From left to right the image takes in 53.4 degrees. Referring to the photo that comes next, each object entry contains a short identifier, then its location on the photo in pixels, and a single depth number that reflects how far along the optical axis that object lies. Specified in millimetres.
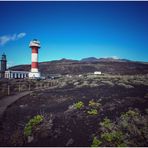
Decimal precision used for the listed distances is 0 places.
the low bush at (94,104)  9901
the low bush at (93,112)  8669
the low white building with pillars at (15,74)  39094
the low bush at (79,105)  9672
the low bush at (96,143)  6098
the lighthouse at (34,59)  32469
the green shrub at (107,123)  7232
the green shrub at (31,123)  6977
